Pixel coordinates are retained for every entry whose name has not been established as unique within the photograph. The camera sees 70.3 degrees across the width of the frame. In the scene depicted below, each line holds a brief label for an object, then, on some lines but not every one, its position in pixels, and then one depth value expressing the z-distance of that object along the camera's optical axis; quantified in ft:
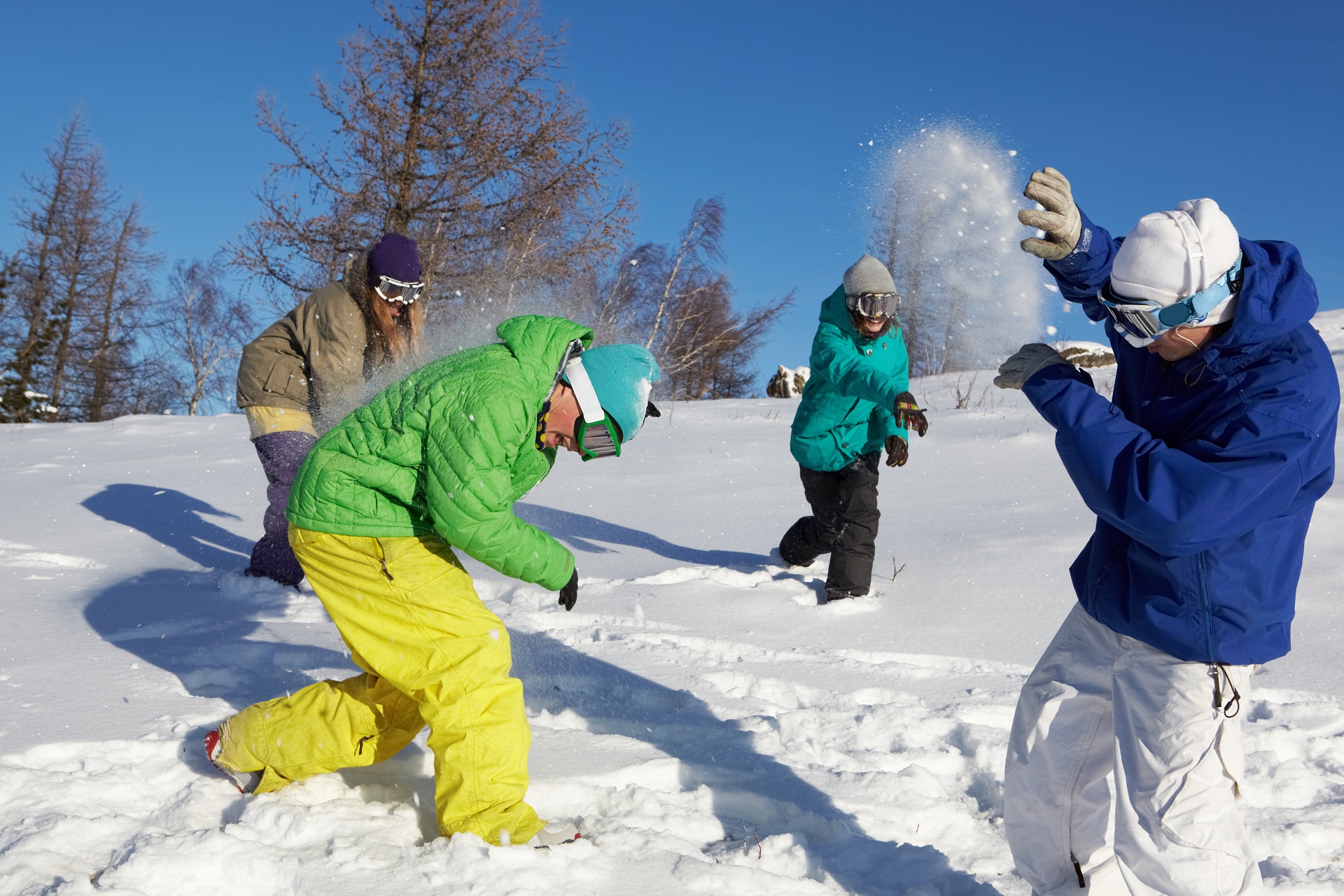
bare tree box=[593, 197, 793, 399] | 60.08
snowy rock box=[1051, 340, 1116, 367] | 47.26
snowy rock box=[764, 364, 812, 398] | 57.52
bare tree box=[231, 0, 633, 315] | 41.91
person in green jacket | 7.83
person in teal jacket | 15.07
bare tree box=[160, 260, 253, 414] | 85.51
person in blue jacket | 5.90
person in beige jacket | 15.37
